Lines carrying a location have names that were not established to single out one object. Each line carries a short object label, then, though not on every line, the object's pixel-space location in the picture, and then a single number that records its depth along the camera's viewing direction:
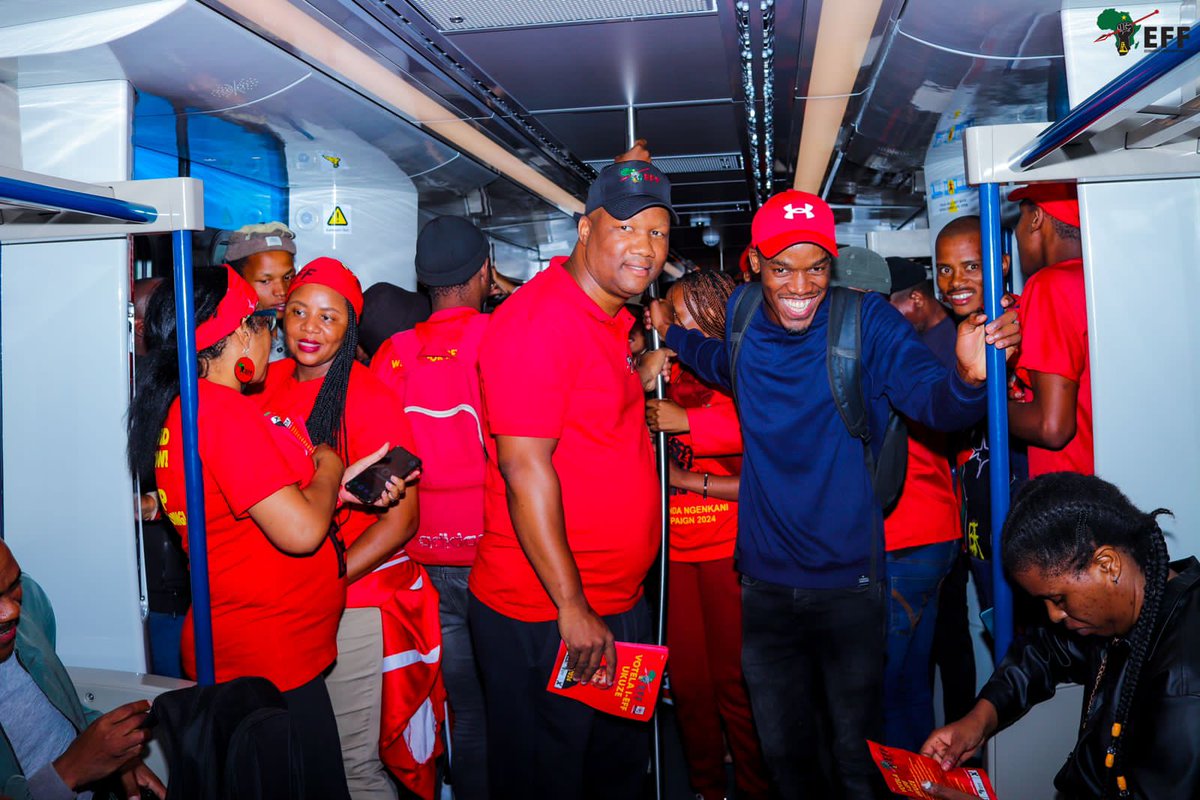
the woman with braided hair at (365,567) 2.71
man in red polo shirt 2.17
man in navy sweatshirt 2.41
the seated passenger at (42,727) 1.79
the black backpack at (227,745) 1.51
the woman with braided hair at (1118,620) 1.55
